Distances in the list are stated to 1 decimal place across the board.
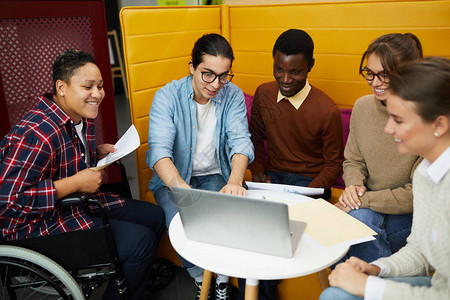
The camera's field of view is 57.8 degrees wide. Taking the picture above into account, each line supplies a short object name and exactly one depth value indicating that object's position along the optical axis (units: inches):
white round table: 47.6
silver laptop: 45.0
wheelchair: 58.6
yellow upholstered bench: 88.9
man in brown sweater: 81.7
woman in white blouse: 42.8
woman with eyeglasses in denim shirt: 73.1
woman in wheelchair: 58.3
